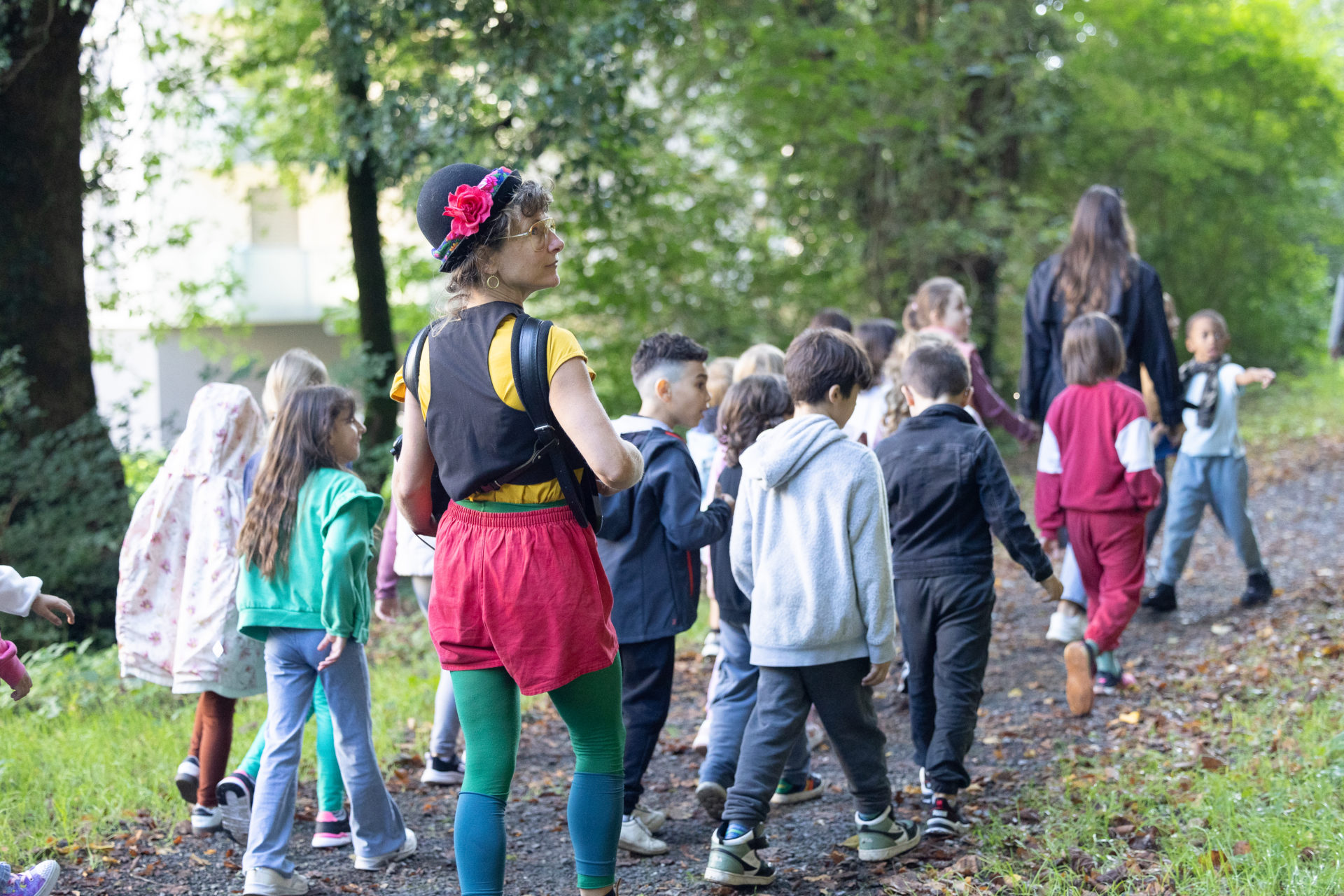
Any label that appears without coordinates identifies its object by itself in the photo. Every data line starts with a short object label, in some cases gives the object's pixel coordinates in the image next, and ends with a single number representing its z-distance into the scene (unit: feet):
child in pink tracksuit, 17.53
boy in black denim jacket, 13.62
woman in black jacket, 20.21
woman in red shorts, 9.32
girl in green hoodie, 12.60
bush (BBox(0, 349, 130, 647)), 23.75
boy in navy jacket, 13.16
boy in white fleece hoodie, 12.04
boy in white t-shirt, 22.97
